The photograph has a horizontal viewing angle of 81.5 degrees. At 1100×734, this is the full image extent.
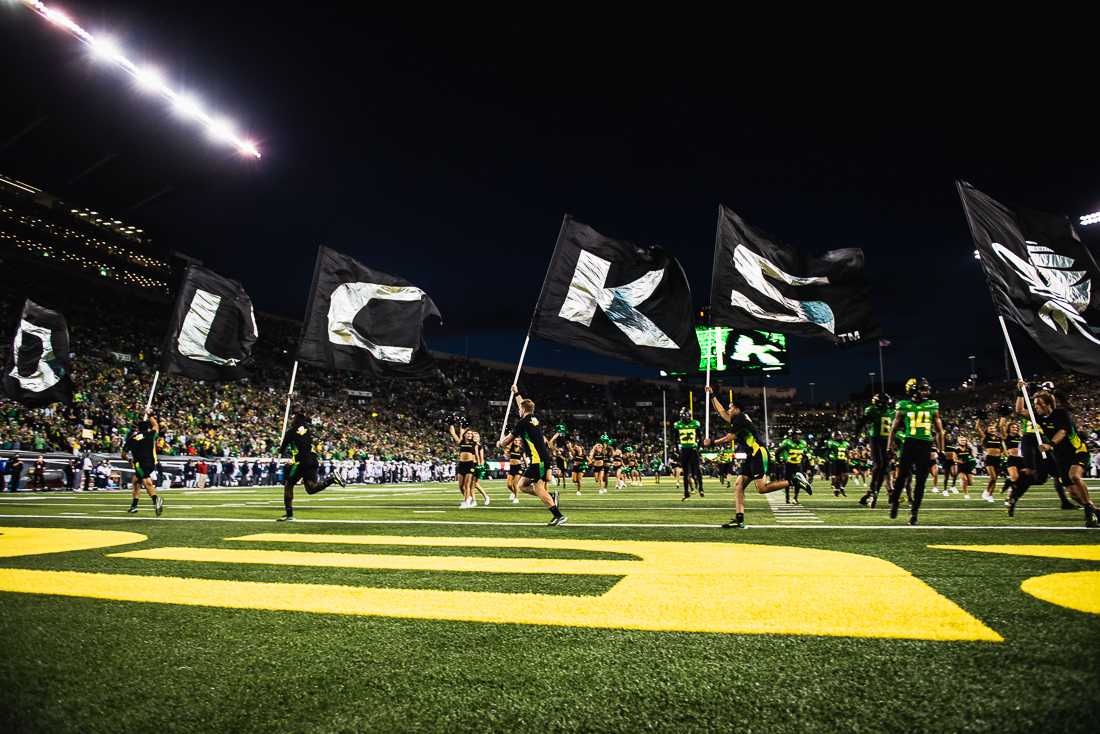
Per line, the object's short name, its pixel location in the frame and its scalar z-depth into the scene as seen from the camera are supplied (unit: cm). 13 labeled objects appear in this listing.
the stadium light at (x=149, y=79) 1917
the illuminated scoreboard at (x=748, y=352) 4072
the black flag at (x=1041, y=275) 793
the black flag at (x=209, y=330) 1286
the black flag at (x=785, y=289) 1127
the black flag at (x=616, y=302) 1066
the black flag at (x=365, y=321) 1271
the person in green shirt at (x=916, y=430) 881
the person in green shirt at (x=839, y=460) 1692
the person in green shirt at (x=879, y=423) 1274
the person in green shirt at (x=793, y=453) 1372
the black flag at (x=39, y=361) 1520
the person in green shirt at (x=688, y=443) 1705
